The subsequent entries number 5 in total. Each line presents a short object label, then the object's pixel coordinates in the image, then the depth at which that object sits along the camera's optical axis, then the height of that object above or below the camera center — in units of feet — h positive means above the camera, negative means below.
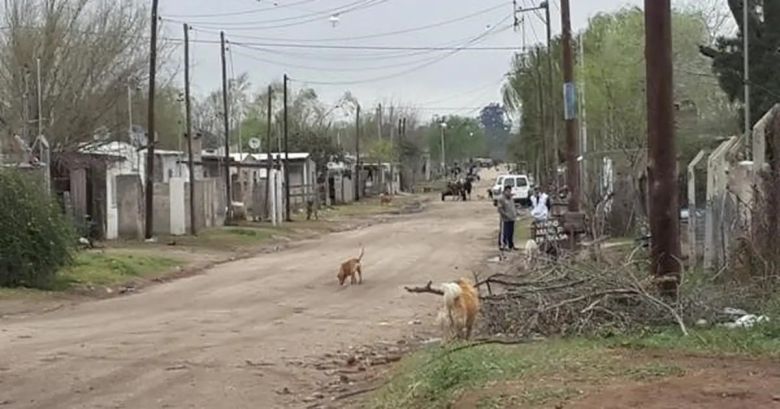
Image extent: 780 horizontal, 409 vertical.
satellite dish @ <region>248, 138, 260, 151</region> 234.17 +5.89
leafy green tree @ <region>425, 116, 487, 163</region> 497.05 +13.43
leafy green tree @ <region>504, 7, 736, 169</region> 126.41 +10.29
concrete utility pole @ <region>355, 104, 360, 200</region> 300.20 +1.92
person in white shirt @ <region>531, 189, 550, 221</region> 110.93 -3.85
